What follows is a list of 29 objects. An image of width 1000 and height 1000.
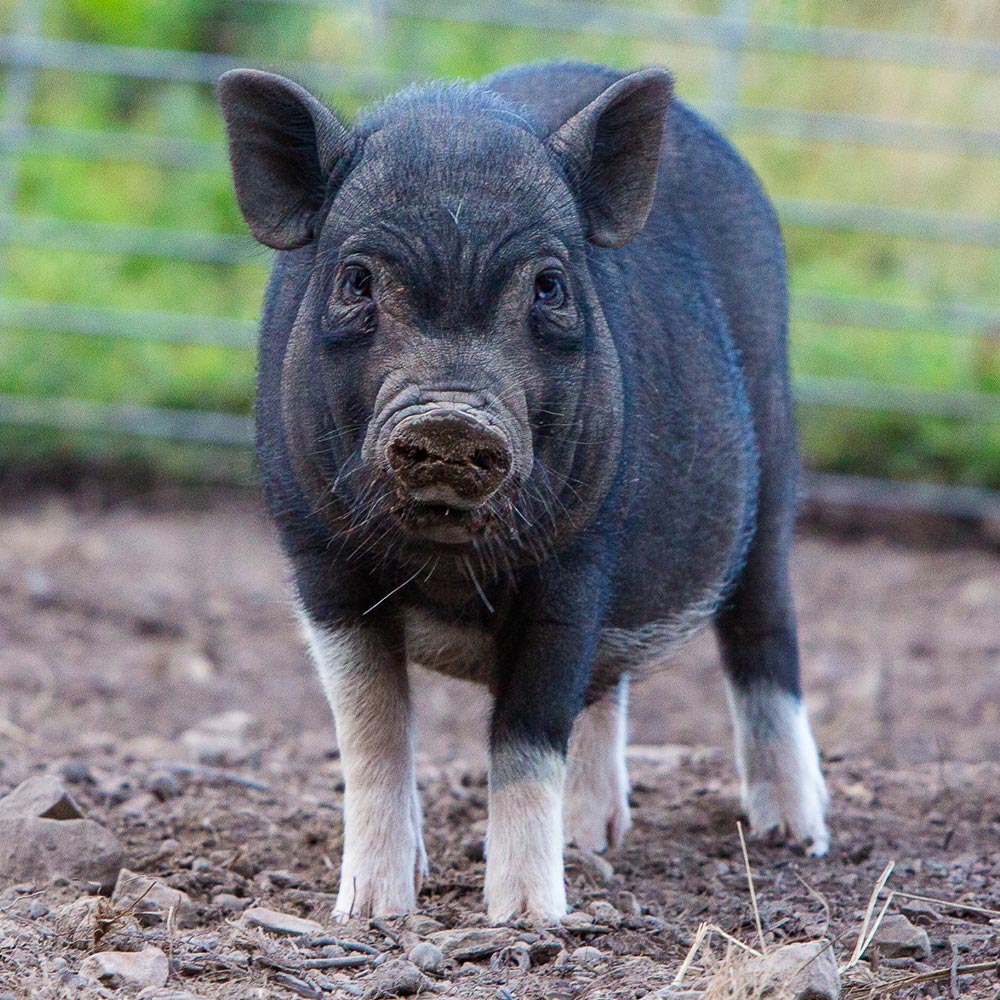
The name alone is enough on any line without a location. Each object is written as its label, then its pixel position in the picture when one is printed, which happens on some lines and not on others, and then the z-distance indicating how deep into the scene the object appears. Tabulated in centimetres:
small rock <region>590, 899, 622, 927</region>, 718
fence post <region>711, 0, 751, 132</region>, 1867
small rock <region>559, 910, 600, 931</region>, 707
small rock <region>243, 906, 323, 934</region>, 687
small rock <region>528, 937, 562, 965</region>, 674
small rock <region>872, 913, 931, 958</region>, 673
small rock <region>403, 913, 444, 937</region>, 708
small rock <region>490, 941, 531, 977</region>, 655
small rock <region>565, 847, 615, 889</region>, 820
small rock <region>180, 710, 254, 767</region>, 1098
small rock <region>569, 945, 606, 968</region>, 657
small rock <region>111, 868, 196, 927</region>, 689
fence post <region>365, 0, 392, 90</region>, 1922
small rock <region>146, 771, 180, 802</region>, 955
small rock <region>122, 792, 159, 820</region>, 903
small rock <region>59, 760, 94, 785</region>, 962
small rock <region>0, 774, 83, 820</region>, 776
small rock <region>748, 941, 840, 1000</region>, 579
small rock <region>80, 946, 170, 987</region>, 597
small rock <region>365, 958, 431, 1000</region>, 616
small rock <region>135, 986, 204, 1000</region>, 577
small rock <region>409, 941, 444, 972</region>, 647
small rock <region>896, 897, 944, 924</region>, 722
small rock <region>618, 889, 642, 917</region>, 753
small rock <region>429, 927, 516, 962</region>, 667
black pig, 664
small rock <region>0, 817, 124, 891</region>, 747
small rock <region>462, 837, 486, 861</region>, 873
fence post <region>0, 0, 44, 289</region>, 1958
